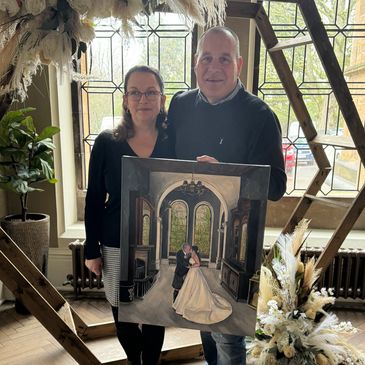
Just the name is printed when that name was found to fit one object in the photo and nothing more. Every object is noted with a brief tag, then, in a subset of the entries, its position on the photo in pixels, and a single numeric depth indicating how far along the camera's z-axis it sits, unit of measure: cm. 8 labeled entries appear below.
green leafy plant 202
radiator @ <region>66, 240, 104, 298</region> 234
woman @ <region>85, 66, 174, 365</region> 114
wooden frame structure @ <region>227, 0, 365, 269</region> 139
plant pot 208
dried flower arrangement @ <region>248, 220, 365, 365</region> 146
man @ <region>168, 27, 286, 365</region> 109
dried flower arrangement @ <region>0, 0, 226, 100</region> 91
